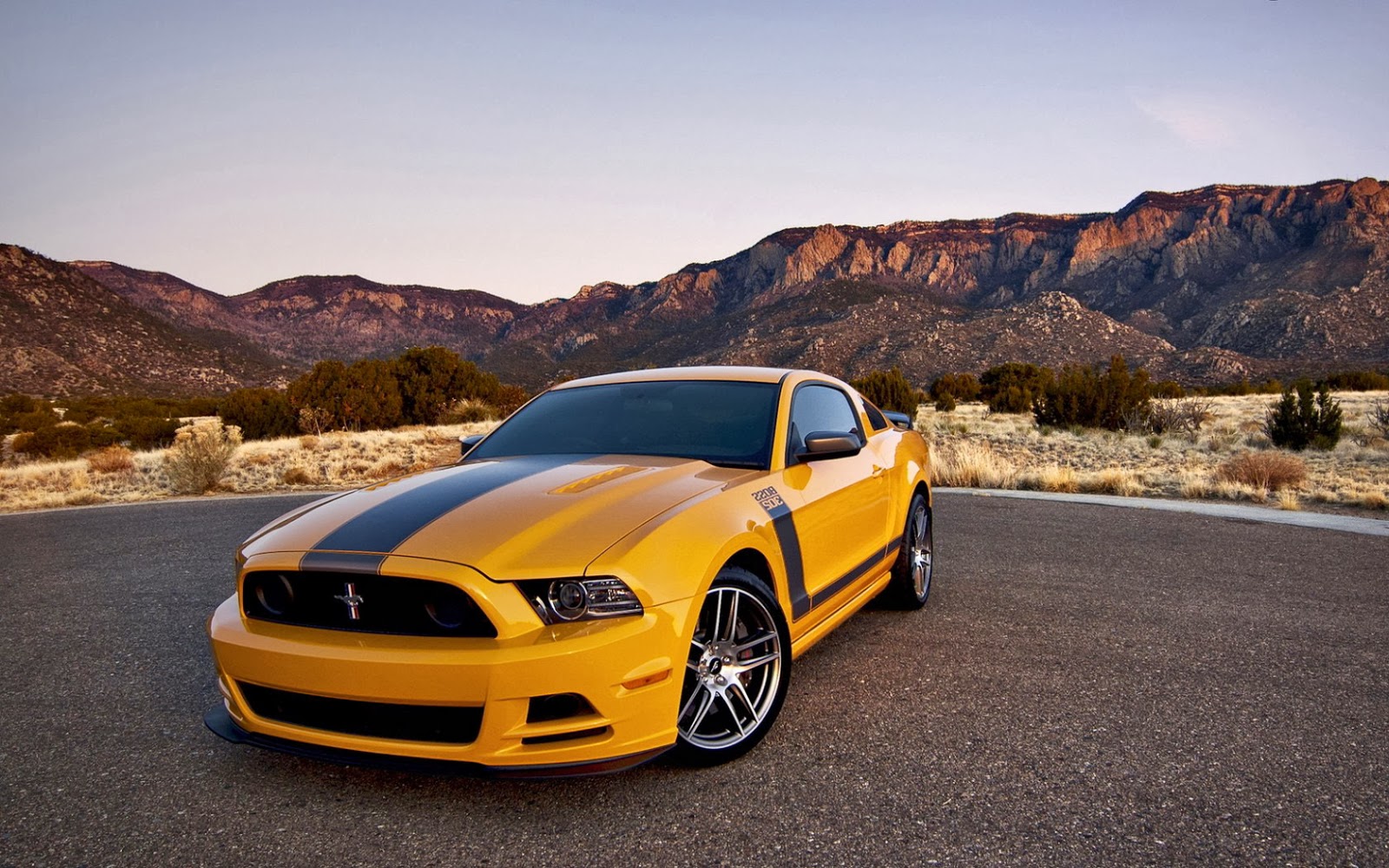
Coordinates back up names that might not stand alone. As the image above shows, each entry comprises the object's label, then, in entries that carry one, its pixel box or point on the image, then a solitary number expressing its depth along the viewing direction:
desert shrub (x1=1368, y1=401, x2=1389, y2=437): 20.00
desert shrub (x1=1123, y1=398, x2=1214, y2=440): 23.20
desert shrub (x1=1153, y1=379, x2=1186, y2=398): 37.88
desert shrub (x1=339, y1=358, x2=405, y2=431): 32.62
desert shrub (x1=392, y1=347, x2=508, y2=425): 34.94
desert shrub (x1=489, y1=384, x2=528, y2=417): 36.00
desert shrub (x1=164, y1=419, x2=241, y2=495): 15.96
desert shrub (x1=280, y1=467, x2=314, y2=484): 16.95
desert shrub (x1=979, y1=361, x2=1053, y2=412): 36.50
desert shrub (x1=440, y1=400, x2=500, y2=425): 33.38
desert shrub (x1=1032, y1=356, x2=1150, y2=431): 25.03
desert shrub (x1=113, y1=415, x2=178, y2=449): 30.41
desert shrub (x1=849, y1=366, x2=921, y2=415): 30.94
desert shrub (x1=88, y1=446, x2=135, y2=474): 19.65
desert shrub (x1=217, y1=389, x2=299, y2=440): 32.66
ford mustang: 2.74
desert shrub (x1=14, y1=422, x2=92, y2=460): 27.94
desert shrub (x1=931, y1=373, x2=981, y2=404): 45.88
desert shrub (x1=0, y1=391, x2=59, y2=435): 34.31
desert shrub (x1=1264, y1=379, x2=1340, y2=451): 18.41
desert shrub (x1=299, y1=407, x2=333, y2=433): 32.31
